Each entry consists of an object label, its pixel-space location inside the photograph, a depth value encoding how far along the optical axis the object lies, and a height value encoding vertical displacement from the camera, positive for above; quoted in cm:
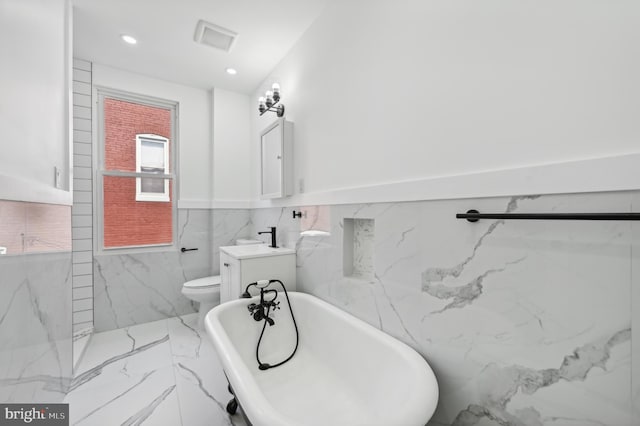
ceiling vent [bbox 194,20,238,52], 206 +150
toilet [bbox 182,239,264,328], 254 -79
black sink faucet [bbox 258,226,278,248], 242 -23
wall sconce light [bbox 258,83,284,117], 232 +104
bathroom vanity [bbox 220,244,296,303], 195 -44
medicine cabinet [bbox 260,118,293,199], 228 +51
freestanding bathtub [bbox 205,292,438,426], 87 -77
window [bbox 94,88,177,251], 265 +45
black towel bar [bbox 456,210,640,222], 66 -1
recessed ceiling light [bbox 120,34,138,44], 217 +150
